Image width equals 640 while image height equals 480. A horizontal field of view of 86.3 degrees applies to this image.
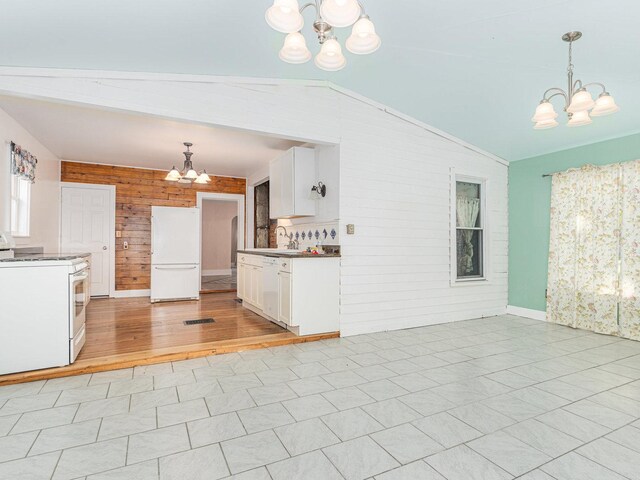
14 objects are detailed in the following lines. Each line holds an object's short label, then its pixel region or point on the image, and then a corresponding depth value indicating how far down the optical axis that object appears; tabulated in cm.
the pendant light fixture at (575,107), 246
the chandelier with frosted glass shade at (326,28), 165
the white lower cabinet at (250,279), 480
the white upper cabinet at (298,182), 453
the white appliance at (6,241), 334
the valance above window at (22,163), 381
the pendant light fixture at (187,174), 509
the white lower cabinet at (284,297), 382
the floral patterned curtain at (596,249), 396
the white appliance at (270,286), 416
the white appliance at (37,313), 267
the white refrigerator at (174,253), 596
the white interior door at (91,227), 614
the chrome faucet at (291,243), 510
